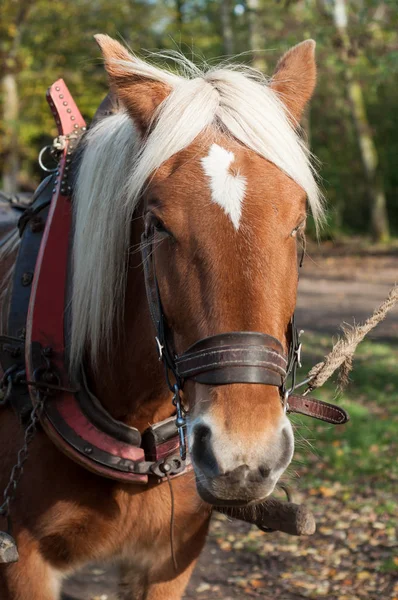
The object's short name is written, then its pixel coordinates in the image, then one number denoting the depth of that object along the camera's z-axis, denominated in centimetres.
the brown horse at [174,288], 183
